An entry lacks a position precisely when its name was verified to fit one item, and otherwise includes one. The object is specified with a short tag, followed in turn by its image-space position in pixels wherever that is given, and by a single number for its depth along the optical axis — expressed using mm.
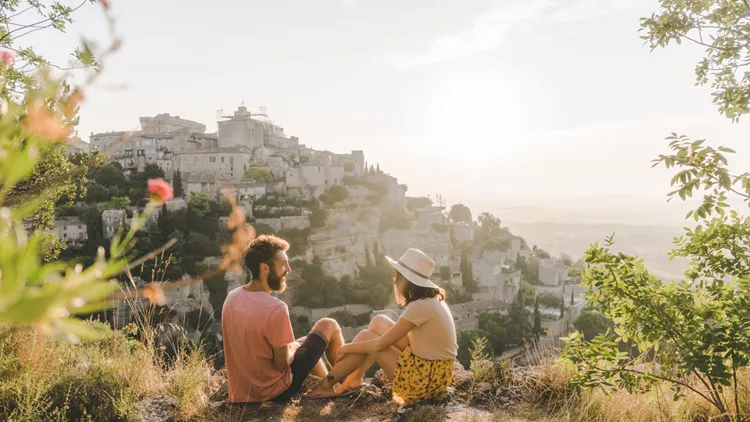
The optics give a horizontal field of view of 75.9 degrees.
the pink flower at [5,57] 763
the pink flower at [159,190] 834
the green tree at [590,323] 28281
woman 2920
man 2781
